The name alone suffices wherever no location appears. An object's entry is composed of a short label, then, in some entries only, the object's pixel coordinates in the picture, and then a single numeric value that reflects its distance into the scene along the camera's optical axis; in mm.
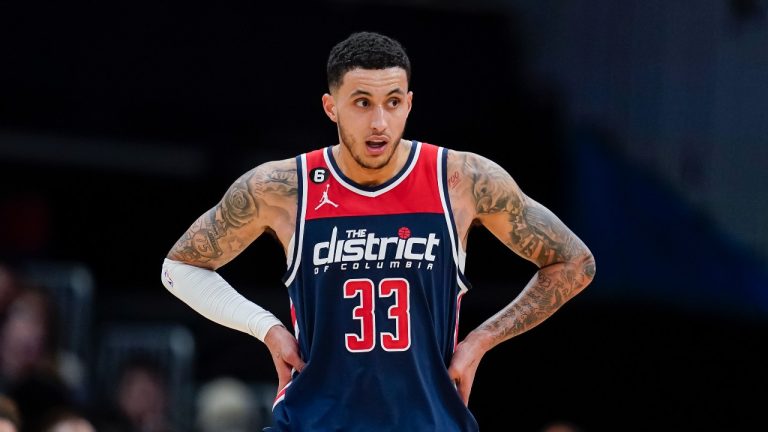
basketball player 10641
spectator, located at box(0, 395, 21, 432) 15281
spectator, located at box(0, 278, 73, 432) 20375
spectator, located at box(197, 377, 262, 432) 23516
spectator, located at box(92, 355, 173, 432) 22000
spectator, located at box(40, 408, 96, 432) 17094
